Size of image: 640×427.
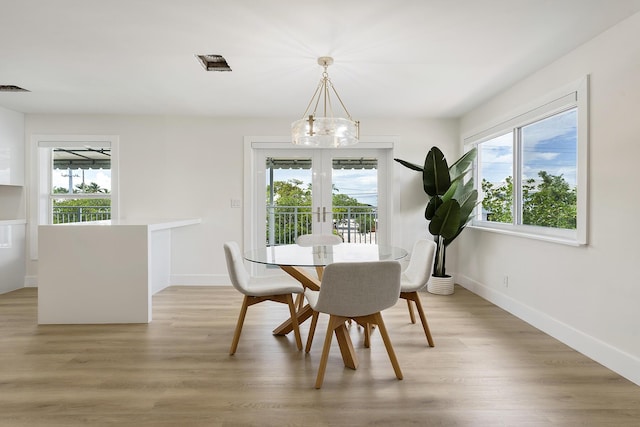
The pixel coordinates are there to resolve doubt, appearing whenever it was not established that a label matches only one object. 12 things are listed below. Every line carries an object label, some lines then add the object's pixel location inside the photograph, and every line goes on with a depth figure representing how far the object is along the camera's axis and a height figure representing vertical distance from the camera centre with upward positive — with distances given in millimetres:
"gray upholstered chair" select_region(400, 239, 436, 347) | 2633 -536
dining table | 2311 -333
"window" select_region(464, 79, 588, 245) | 2625 +394
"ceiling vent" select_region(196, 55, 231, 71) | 2872 +1263
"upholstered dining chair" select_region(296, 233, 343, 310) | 3562 -296
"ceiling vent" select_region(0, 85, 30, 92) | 3551 +1256
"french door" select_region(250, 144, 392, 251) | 4789 +254
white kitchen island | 3158 -572
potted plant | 3871 +129
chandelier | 2680 +629
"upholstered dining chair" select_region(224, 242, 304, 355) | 2502 -571
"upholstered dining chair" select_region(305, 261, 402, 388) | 1953 -471
